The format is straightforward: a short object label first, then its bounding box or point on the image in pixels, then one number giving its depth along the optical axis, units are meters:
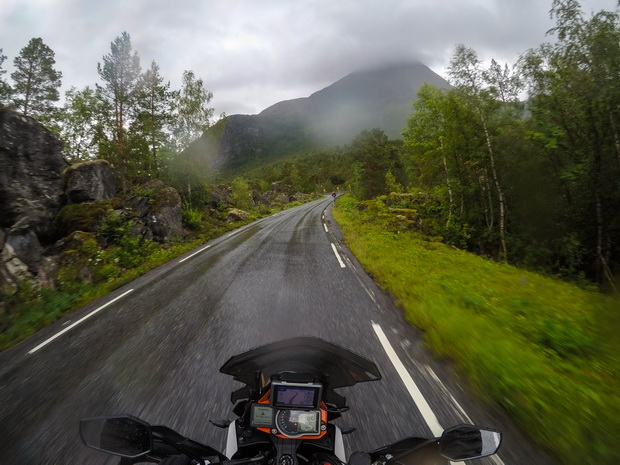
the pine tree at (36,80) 23.86
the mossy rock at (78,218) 12.33
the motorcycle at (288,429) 1.42
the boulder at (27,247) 9.69
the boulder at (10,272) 7.68
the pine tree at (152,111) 22.77
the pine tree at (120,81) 22.92
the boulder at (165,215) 15.59
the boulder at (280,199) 50.49
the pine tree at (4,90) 20.86
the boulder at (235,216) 25.80
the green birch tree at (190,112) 22.95
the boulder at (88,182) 13.88
